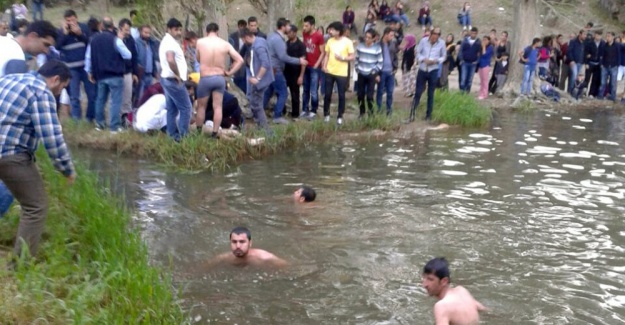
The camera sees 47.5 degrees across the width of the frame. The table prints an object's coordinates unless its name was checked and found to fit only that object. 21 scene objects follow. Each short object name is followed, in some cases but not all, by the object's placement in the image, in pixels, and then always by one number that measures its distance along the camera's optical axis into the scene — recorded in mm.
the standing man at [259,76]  11766
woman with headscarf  18875
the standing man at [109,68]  11242
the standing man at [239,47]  14086
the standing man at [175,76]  10414
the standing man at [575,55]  18453
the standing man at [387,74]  13898
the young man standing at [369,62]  13281
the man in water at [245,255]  6918
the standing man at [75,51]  11758
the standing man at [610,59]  18141
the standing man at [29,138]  5234
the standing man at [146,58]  12797
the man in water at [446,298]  5324
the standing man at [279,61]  12719
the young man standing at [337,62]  12875
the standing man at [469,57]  17250
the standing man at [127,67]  12062
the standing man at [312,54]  13805
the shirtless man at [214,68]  10734
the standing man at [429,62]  13810
